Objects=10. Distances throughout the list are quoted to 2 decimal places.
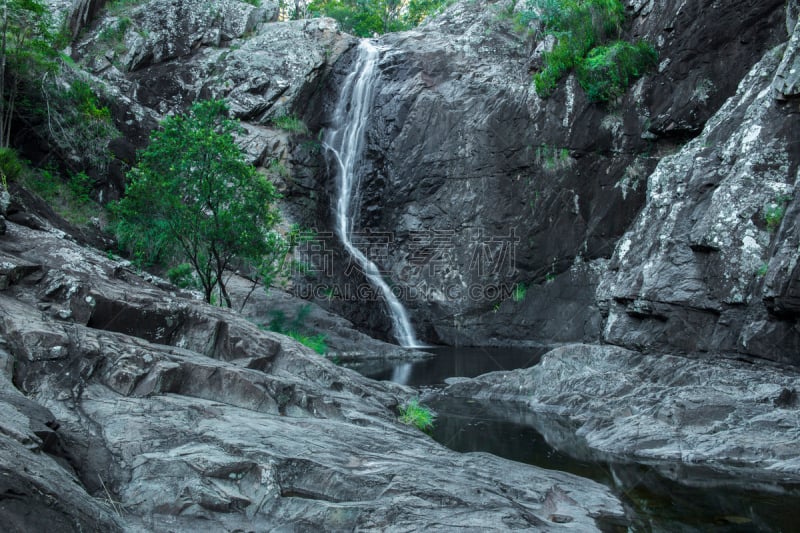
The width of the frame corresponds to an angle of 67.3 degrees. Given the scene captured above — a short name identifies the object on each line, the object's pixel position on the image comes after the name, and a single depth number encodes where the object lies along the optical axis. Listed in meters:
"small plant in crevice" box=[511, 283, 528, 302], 20.89
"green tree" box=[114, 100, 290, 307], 14.25
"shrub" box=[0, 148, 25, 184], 10.99
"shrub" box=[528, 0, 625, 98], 19.86
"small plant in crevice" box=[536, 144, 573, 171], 20.75
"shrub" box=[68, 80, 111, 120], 18.81
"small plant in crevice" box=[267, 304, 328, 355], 16.61
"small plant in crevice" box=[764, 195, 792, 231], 10.12
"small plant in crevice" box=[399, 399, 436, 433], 9.41
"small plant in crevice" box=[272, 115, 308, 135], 24.17
